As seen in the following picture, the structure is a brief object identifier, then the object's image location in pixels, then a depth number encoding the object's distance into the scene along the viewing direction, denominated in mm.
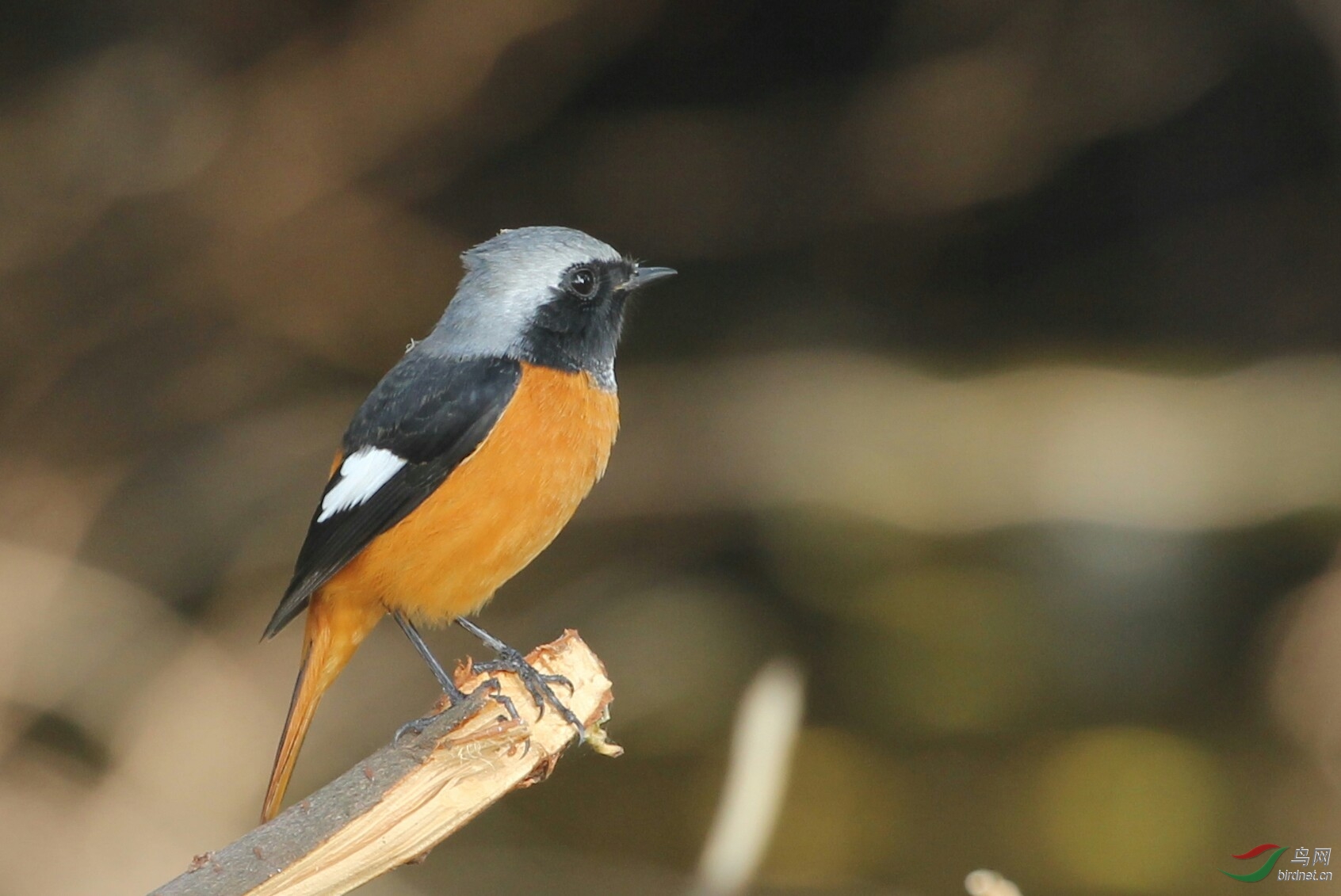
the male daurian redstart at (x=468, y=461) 5594
